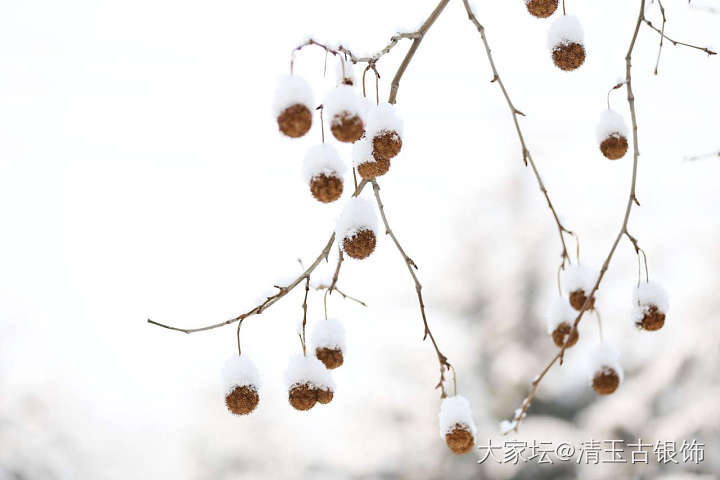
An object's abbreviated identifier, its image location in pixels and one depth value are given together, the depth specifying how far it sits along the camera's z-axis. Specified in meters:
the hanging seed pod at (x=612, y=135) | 2.18
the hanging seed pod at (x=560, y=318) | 2.23
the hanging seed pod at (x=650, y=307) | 2.18
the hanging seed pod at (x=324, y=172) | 2.03
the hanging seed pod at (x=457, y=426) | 2.11
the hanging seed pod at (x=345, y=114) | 2.00
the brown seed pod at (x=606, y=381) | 2.21
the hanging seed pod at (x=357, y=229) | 2.06
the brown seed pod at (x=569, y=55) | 2.15
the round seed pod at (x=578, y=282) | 2.23
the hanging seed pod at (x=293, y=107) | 2.01
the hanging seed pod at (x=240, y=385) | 2.10
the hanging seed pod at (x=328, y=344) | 2.14
